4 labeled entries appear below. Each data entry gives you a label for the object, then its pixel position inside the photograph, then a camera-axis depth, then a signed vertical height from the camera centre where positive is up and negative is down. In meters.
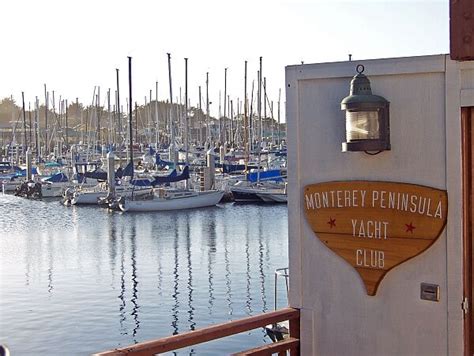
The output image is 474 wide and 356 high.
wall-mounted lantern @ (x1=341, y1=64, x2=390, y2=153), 5.18 +0.31
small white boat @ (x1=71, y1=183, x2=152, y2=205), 48.47 -1.47
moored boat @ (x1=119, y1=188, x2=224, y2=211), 45.81 -1.90
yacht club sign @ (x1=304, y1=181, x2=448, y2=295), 5.14 -0.37
